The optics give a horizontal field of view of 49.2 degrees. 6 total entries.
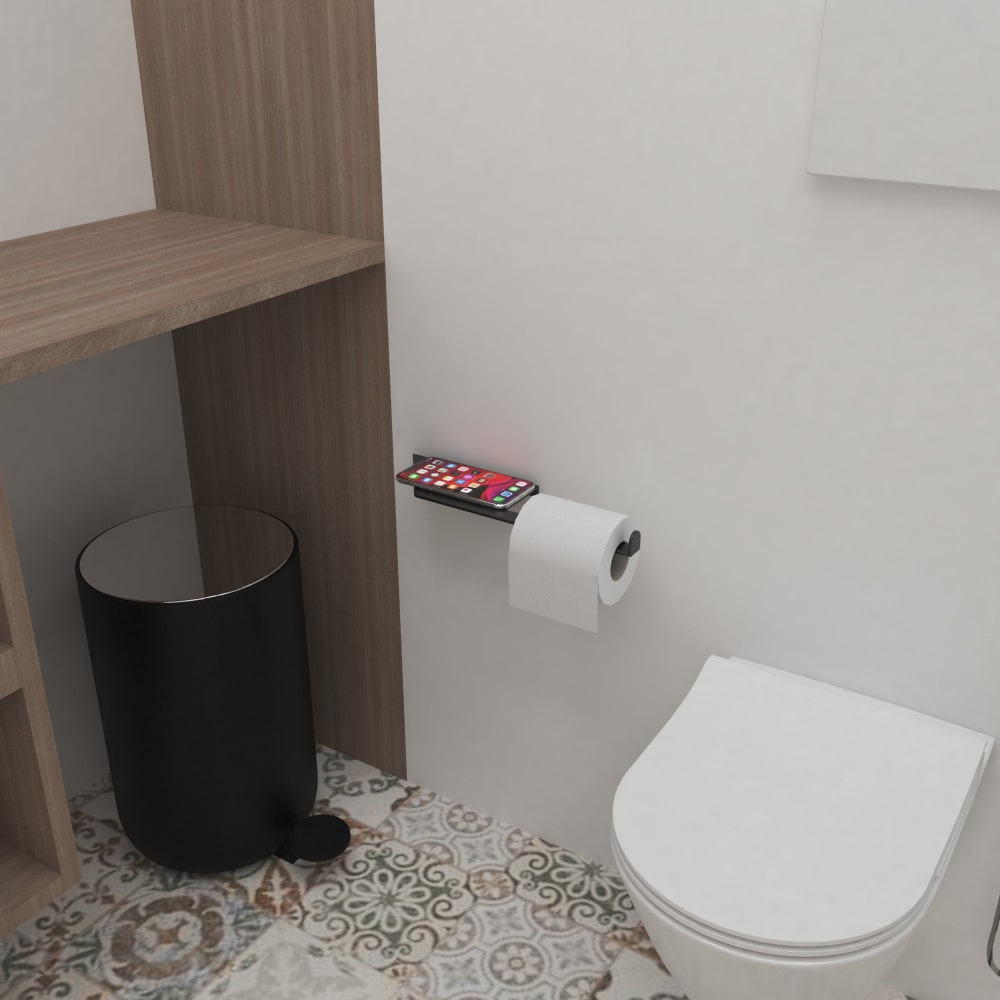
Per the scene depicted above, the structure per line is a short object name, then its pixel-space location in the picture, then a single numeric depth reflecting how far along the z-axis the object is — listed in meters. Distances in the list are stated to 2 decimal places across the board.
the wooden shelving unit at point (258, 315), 1.30
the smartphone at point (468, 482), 1.53
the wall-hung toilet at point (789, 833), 1.07
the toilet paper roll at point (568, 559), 1.43
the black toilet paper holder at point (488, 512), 1.47
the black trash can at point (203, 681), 1.58
